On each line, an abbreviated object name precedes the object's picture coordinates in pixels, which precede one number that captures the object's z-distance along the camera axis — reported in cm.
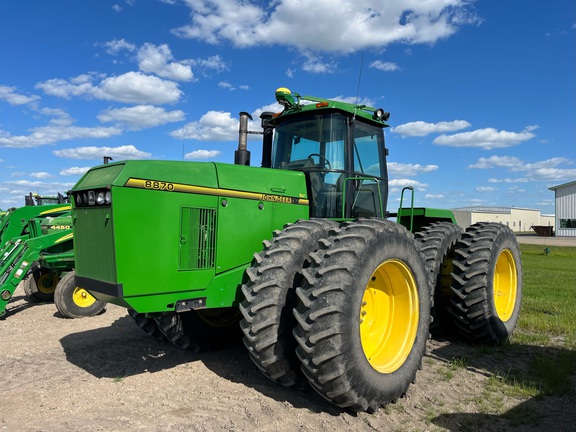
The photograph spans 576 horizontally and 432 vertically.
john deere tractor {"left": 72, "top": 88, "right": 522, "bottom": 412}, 349
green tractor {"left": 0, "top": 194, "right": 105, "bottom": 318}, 759
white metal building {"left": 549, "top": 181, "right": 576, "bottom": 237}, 4641
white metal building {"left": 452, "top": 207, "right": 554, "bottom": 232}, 7099
